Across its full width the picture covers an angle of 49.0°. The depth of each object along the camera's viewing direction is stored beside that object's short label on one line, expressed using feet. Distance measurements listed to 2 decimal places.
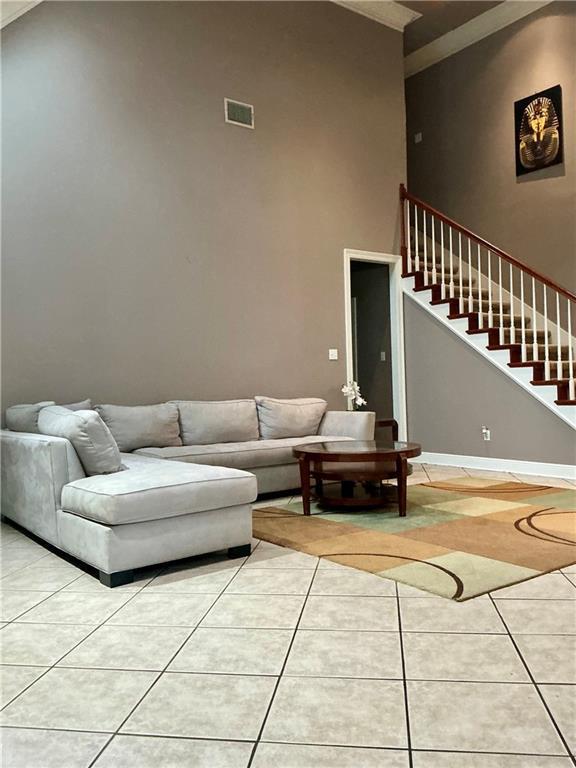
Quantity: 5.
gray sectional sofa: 9.96
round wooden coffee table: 13.84
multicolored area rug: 9.95
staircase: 19.83
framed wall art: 23.07
